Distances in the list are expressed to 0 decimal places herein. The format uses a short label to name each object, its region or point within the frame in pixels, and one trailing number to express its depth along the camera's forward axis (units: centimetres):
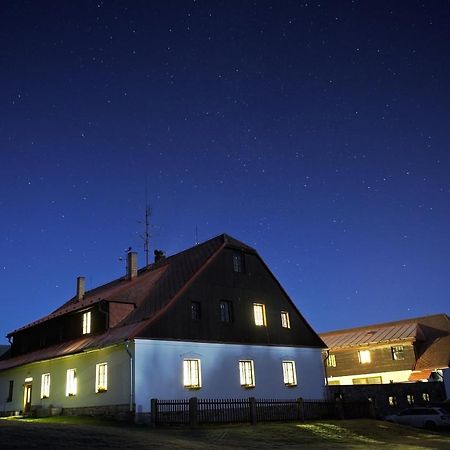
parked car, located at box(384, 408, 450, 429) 3259
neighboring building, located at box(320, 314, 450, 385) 4925
